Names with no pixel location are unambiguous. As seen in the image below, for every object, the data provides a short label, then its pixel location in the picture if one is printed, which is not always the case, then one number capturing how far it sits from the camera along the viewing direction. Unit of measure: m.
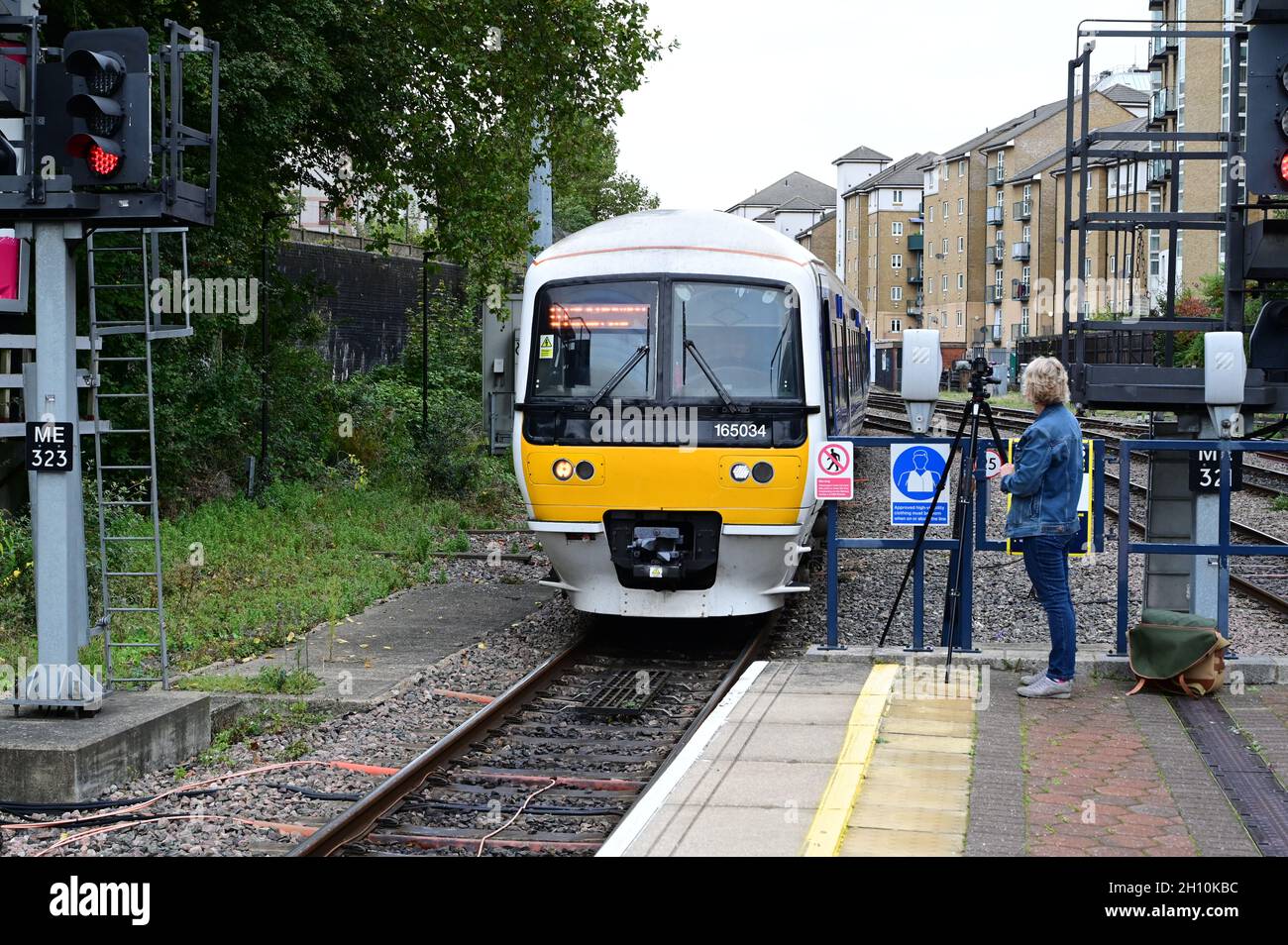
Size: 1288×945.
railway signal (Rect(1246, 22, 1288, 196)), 7.02
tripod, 8.29
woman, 7.76
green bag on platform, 7.86
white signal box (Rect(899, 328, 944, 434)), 8.61
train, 10.19
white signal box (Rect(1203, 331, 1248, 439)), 8.12
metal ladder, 7.74
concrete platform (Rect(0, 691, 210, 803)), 6.86
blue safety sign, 8.80
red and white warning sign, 8.98
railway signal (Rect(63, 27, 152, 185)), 7.06
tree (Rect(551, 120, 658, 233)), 56.69
